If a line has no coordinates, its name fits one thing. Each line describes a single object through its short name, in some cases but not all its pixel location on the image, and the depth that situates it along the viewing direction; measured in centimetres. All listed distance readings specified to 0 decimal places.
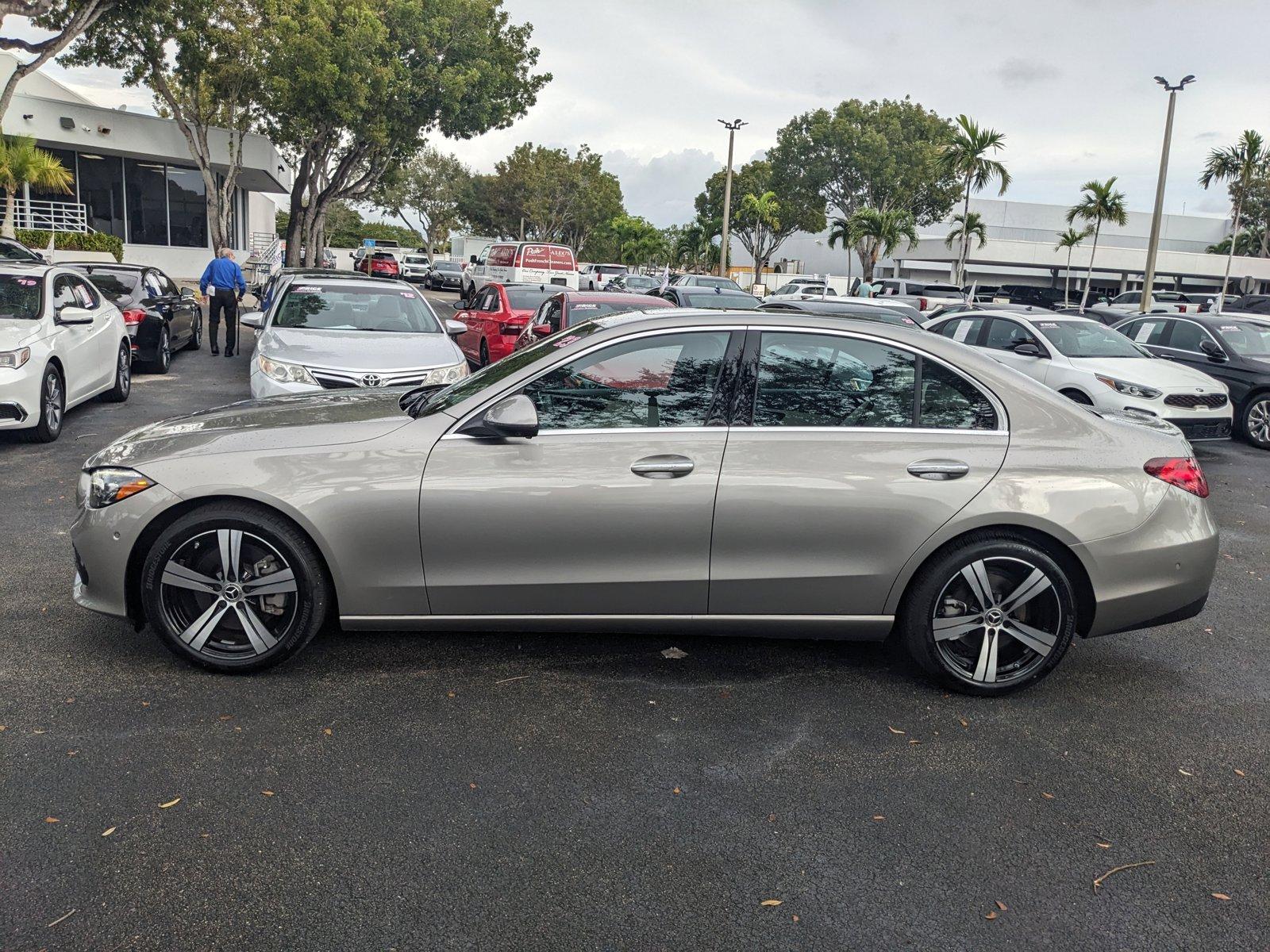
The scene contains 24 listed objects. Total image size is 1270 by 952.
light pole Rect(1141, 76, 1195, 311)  2602
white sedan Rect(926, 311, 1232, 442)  1081
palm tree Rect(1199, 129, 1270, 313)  4850
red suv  4738
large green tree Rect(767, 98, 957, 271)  5547
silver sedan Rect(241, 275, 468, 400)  886
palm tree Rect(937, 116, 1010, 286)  4147
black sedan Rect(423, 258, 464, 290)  4853
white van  3534
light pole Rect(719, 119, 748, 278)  4219
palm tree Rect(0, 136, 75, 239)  2516
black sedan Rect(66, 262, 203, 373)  1457
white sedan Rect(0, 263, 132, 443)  882
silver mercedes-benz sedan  421
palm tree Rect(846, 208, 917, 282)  5009
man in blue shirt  1664
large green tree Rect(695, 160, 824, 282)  5884
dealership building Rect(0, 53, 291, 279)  3238
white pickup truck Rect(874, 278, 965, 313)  3192
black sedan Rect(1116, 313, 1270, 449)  1255
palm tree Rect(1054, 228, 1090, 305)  5427
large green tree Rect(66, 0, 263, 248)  2700
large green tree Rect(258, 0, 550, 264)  2950
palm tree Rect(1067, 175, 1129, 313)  4725
